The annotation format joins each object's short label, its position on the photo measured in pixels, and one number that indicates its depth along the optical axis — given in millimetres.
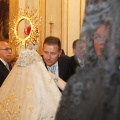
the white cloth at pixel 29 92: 2512
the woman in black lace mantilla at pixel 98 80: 886
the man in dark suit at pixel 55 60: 3553
